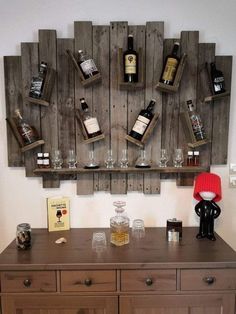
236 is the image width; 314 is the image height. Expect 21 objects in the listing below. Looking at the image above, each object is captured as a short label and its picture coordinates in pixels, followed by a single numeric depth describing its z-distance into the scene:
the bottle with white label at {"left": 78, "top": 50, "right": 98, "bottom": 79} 1.75
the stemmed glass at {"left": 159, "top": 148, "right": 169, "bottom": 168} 1.89
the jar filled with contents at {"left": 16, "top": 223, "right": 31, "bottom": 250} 1.61
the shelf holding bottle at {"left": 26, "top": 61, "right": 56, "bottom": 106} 1.74
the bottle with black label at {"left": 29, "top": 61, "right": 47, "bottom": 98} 1.74
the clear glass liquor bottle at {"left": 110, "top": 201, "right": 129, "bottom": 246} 1.65
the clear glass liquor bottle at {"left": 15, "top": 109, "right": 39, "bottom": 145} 1.79
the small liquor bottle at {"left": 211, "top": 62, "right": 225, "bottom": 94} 1.78
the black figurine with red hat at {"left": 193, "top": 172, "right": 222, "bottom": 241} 1.75
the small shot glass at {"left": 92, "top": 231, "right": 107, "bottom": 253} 1.61
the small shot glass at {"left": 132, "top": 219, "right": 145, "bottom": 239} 1.83
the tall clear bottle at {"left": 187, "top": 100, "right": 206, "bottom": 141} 1.80
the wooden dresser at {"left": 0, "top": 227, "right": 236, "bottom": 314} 1.45
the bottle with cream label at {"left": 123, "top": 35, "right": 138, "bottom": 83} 1.73
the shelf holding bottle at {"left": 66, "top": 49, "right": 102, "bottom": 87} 1.75
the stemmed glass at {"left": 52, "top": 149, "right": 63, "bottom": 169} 1.86
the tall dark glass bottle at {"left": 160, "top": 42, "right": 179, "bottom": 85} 1.75
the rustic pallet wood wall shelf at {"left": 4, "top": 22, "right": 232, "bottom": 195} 1.81
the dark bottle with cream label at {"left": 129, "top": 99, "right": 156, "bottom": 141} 1.79
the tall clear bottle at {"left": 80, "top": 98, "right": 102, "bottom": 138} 1.79
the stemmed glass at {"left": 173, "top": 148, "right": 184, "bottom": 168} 1.87
